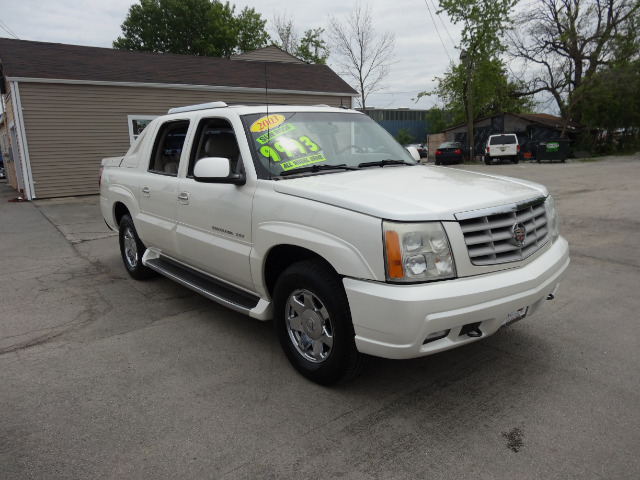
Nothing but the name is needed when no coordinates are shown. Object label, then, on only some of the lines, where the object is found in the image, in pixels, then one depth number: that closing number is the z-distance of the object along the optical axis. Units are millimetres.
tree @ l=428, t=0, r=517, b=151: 34125
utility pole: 31838
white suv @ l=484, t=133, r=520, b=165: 27344
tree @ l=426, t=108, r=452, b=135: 48250
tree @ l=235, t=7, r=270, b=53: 43594
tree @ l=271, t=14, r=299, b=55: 41531
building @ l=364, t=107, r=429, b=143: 49094
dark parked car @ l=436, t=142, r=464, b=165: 30562
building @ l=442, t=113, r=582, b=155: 34250
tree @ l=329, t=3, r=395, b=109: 36344
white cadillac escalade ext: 2646
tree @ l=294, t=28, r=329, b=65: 40756
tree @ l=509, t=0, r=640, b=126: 34188
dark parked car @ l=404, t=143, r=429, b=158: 38188
